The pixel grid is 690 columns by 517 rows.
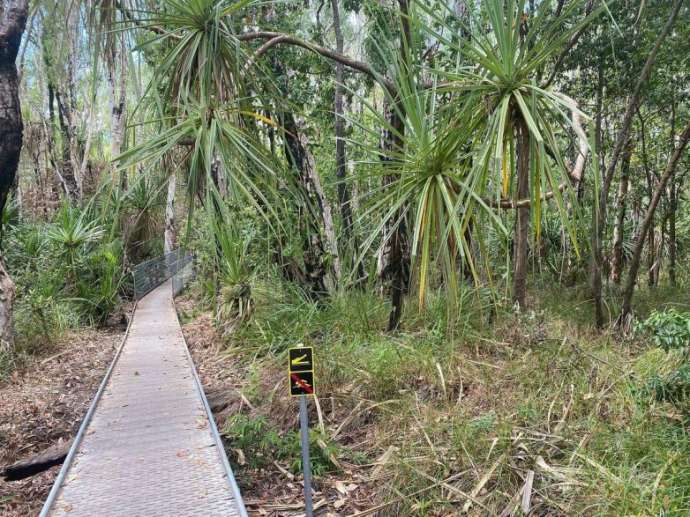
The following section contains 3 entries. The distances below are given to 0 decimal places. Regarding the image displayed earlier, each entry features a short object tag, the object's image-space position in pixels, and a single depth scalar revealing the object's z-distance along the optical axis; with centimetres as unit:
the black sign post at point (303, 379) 334
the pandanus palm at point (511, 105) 316
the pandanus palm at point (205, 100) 312
